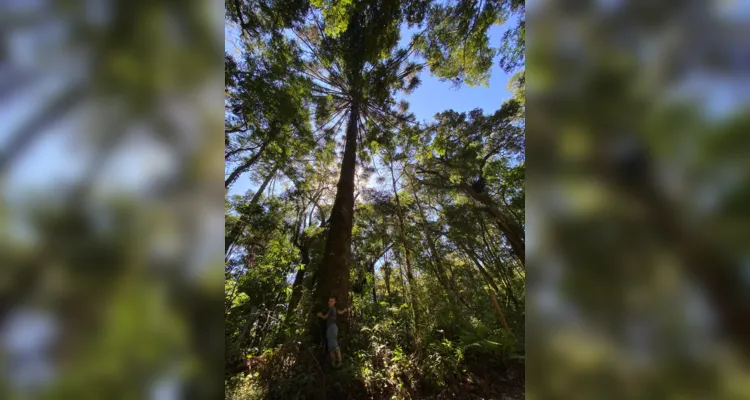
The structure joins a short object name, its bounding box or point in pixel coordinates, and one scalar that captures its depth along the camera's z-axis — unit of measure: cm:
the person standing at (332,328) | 395
